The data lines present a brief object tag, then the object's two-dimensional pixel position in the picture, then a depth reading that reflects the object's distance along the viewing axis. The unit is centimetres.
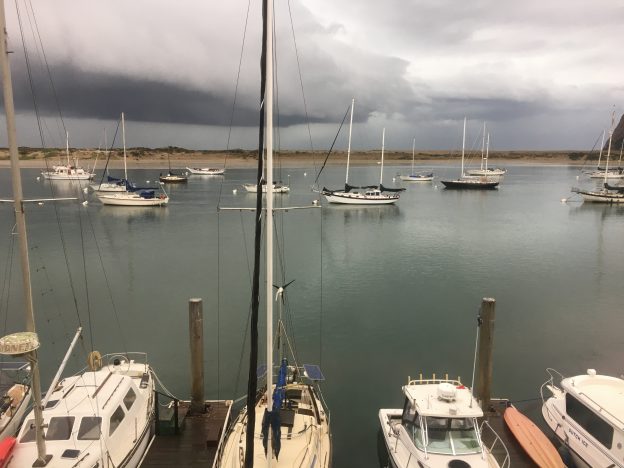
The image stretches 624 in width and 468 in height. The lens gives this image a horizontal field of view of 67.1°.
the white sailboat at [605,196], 8444
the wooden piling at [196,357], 1645
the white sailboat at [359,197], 7875
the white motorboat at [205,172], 15088
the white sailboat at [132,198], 7400
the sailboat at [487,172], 13375
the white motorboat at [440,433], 1243
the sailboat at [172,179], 11946
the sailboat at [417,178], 13496
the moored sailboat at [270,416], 1005
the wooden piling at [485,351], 1683
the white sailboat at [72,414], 1035
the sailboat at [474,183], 11169
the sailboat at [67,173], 11039
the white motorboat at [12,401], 1427
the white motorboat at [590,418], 1298
